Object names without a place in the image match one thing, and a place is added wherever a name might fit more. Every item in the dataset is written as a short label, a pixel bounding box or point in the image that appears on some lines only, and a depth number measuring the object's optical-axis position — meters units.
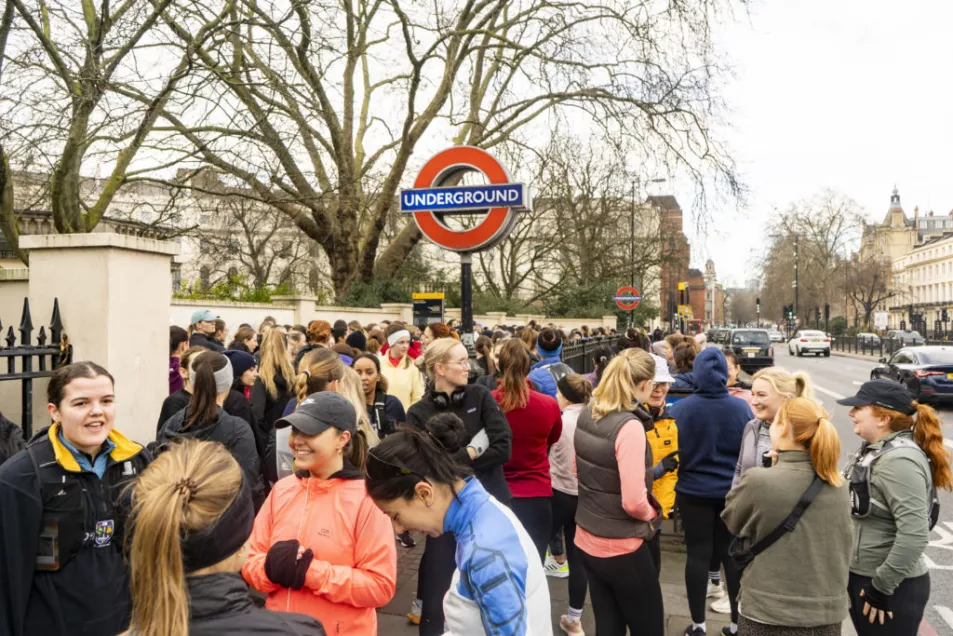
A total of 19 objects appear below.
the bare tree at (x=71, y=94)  9.27
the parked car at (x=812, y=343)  41.59
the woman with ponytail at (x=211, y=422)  3.75
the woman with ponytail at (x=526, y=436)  4.52
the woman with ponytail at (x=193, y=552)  1.55
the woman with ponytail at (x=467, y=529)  1.77
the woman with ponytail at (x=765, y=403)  4.20
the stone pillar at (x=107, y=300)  4.44
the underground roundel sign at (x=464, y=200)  5.32
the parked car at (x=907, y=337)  37.59
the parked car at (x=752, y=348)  28.39
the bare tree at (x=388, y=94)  12.34
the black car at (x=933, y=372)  15.66
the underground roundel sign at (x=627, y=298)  19.21
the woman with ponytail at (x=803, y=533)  2.94
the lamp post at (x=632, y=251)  31.21
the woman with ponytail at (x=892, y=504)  3.08
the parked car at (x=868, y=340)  43.54
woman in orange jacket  2.50
